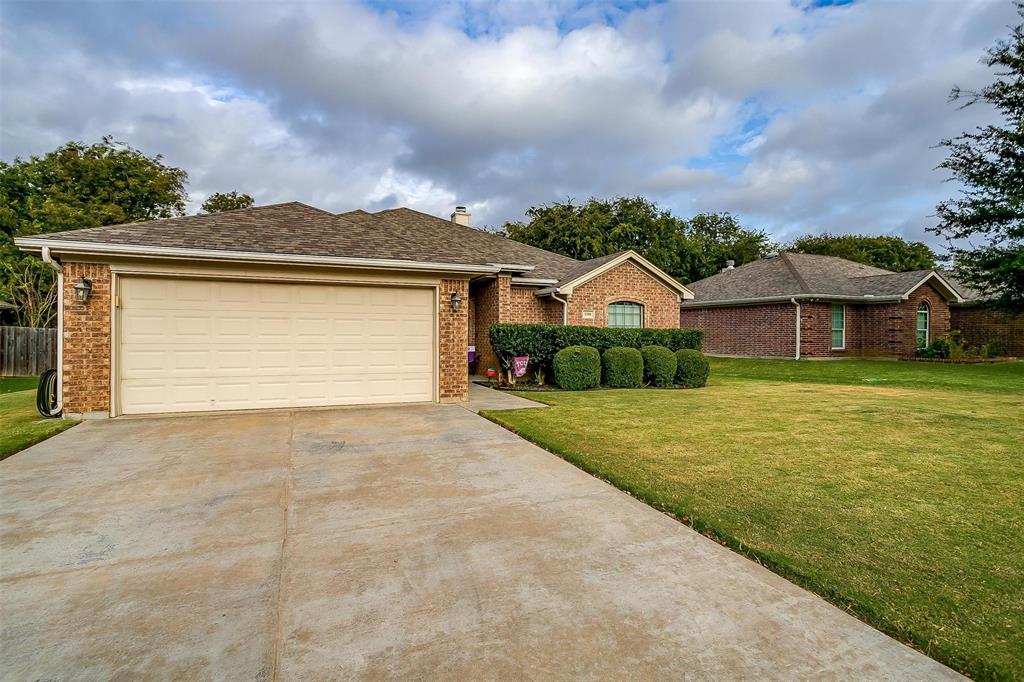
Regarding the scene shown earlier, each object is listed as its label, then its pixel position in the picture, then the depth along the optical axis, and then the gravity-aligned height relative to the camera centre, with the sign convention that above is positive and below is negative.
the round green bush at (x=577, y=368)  11.35 -0.62
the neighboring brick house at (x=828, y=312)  18.86 +1.23
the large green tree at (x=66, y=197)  20.39 +7.16
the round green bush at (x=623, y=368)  11.85 -0.64
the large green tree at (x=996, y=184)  13.98 +4.77
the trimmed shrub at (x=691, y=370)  12.39 -0.72
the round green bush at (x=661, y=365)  12.14 -0.58
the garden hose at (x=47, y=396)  7.39 -0.85
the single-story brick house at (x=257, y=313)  7.42 +0.50
